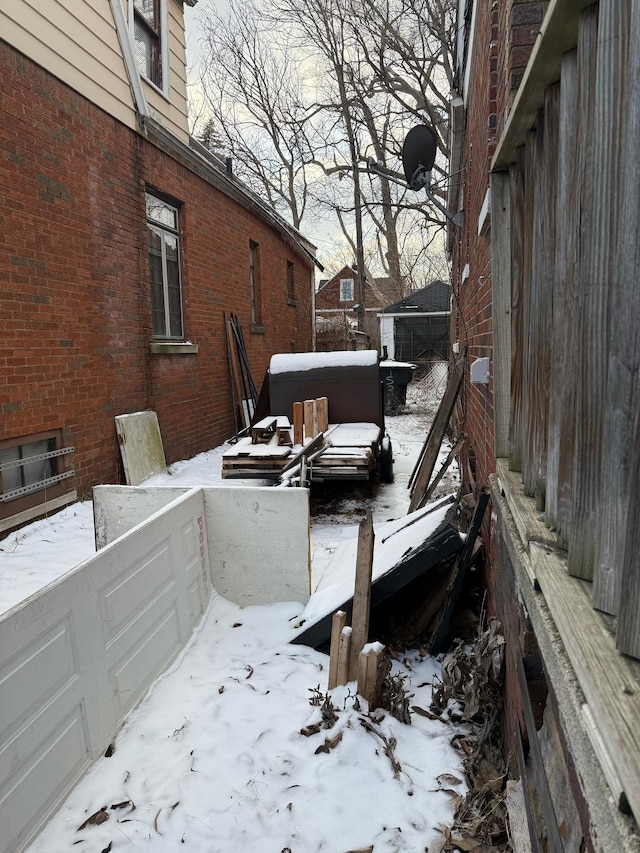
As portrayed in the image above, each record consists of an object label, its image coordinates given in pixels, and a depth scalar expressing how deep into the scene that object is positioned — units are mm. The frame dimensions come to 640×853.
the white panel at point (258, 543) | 4008
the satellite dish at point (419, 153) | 5684
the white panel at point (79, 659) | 2039
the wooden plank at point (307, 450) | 5993
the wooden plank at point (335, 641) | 3021
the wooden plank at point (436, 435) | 5773
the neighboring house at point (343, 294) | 33888
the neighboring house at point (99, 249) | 5043
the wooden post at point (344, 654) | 2969
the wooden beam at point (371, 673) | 2842
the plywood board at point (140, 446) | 6629
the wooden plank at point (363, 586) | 3080
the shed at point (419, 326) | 25125
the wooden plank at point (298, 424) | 6988
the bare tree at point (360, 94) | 17547
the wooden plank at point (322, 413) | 7699
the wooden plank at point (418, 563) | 3387
